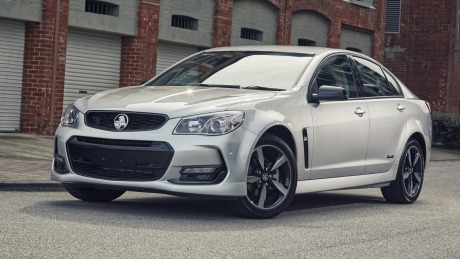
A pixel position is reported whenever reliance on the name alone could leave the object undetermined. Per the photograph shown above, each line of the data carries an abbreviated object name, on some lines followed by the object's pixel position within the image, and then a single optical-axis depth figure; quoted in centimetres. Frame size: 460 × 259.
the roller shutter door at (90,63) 2156
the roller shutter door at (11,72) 1992
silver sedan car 866
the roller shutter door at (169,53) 2444
